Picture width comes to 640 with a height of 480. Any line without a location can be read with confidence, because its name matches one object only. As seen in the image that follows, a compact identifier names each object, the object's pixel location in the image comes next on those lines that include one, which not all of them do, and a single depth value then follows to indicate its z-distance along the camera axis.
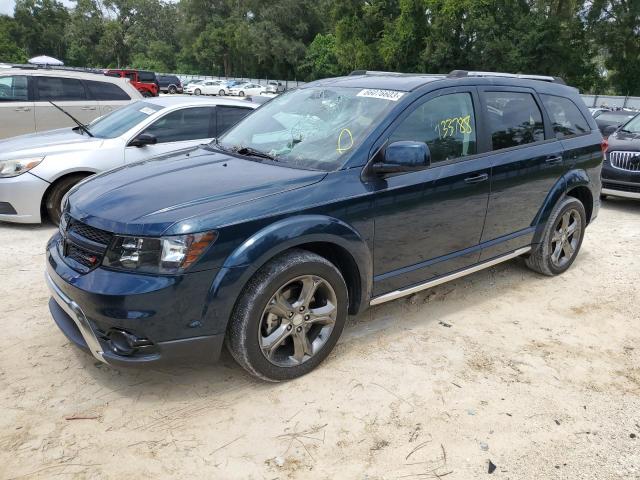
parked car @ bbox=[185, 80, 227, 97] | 48.45
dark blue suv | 2.80
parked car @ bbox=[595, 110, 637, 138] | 14.31
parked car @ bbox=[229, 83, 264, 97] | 46.90
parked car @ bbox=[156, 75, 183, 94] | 43.72
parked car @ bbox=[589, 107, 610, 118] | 16.44
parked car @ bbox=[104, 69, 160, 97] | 29.88
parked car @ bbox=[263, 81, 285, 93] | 50.03
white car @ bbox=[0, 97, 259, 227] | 5.87
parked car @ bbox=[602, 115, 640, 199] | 8.15
